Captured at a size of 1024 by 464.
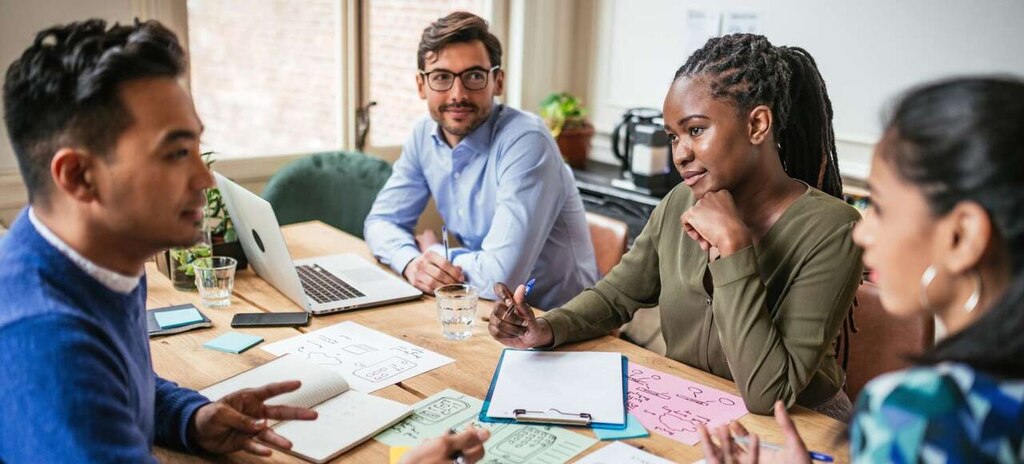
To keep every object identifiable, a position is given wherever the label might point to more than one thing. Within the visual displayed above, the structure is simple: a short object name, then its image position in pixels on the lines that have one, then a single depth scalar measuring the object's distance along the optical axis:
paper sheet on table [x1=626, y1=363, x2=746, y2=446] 1.30
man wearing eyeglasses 2.17
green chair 2.86
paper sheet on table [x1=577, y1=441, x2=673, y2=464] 1.18
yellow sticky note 1.17
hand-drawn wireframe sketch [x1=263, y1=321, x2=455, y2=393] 1.46
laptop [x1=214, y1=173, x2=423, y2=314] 1.76
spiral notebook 1.21
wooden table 1.25
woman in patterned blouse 0.75
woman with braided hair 1.39
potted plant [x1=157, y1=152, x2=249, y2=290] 1.94
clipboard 1.29
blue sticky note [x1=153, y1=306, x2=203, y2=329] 1.69
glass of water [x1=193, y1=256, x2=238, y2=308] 1.82
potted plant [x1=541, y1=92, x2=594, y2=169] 3.71
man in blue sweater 0.91
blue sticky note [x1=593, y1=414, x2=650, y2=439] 1.26
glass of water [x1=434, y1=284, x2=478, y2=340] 1.67
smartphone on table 1.72
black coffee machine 3.13
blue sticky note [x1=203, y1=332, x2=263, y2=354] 1.58
